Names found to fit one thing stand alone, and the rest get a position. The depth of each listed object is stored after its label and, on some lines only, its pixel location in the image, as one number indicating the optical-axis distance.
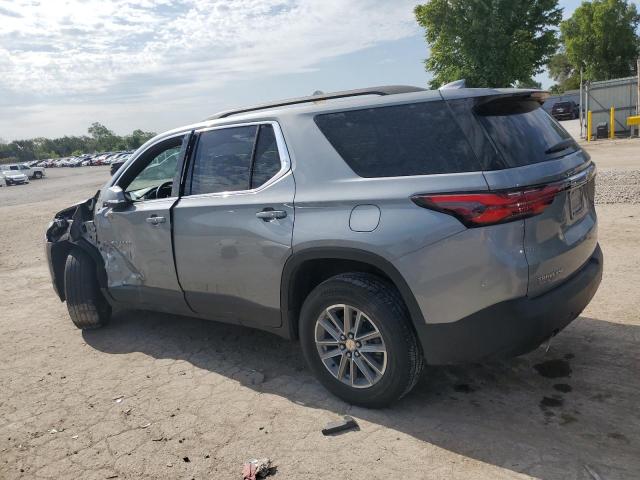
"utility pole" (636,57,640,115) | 20.36
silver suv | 2.79
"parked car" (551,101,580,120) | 38.75
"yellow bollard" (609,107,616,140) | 20.88
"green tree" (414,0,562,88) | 26.25
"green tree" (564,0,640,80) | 42.34
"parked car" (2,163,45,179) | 45.62
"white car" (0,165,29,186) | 42.06
